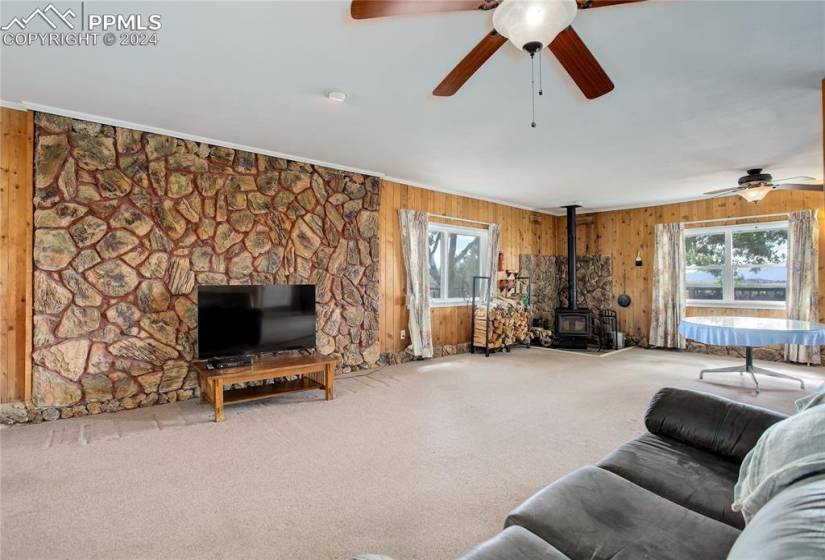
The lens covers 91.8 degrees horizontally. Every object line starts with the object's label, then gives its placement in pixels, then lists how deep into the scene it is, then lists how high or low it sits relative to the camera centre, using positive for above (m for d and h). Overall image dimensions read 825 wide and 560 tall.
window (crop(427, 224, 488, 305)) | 6.27 +0.33
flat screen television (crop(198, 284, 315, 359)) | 3.68 -0.39
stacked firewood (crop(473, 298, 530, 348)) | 6.30 -0.69
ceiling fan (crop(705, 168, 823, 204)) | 4.60 +1.14
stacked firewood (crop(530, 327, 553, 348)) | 7.18 -0.98
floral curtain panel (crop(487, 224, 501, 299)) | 6.81 +0.51
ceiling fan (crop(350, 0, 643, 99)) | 1.45 +1.03
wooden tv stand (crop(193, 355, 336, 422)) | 3.40 -0.87
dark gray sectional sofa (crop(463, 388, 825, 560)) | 0.79 -0.76
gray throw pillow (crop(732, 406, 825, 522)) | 0.95 -0.45
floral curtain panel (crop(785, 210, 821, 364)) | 5.49 +0.11
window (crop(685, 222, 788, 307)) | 6.00 +0.28
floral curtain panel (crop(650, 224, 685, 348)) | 6.72 -0.08
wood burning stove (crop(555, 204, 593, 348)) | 7.01 -0.76
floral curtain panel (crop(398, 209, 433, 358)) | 5.60 +0.03
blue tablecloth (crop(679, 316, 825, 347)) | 4.05 -0.52
